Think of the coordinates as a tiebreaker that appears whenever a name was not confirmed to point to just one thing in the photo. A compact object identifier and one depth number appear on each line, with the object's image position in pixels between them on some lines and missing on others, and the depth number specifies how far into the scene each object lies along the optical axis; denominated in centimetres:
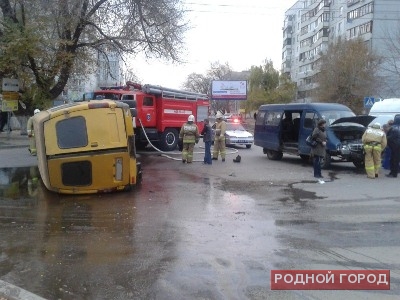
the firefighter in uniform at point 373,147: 1334
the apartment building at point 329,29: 5338
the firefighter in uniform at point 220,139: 1750
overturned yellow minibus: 1009
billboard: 5575
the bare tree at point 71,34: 2088
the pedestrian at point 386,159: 1532
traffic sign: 2662
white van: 1762
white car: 2427
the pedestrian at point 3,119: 2943
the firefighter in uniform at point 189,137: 1614
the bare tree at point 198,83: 9281
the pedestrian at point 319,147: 1327
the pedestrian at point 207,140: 1636
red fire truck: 2011
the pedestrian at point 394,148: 1354
